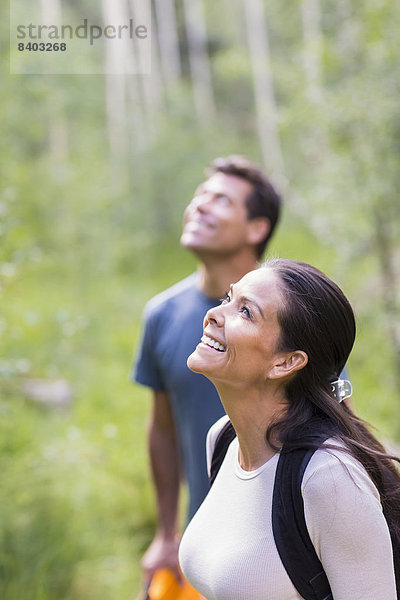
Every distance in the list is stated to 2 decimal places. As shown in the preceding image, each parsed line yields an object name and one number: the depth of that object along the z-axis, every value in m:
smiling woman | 1.27
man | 2.29
